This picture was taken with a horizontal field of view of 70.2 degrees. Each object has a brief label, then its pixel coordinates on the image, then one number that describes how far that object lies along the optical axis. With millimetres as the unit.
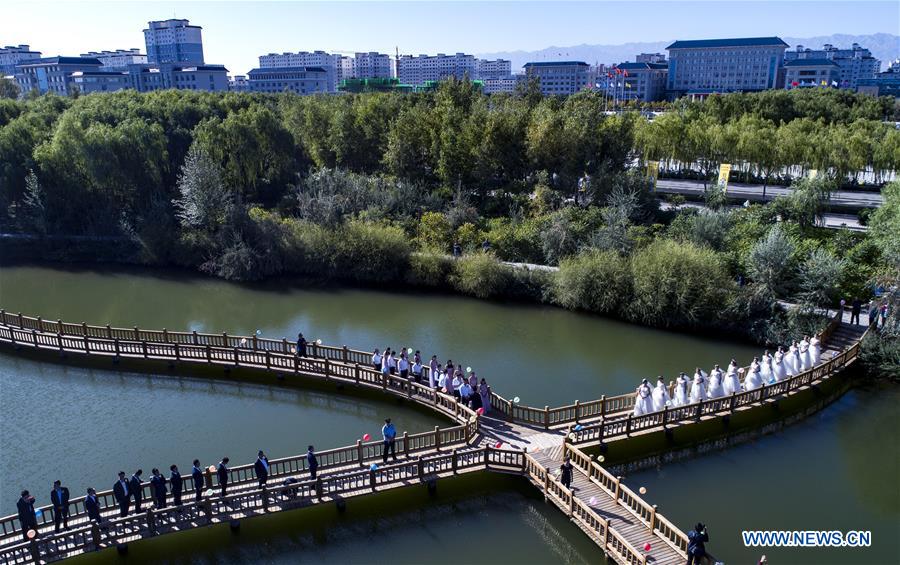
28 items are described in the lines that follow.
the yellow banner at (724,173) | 36469
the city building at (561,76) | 152125
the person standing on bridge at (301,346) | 21109
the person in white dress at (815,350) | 20000
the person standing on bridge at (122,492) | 13328
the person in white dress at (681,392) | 17875
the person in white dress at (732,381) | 18422
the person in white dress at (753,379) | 18859
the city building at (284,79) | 138625
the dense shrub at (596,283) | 26609
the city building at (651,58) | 176725
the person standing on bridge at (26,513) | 12703
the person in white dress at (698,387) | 18031
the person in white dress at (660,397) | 17469
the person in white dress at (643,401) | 17375
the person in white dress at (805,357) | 20031
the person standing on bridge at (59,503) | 12961
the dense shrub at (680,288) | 24906
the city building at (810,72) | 129125
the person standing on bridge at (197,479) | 13945
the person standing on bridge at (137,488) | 13469
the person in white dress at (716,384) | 18345
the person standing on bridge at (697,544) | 11977
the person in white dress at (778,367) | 19188
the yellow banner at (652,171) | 37503
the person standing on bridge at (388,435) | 15633
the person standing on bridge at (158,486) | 13586
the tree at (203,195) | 32938
